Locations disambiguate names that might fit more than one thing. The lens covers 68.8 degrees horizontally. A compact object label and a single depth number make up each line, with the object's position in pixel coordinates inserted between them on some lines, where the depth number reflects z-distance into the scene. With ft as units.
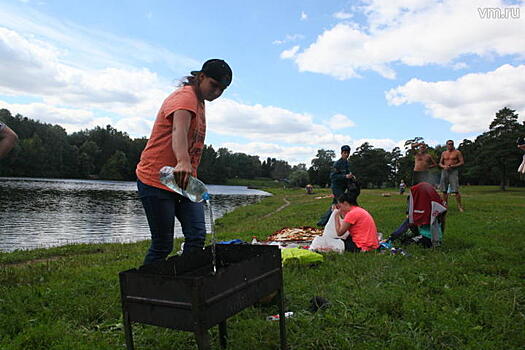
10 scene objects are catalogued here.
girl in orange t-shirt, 10.41
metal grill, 7.25
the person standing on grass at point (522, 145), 23.65
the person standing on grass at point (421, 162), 34.11
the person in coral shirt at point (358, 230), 24.02
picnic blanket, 29.99
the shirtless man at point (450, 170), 43.24
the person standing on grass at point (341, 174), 35.73
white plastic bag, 24.09
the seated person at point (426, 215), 24.75
